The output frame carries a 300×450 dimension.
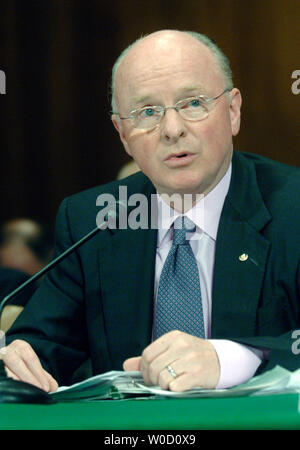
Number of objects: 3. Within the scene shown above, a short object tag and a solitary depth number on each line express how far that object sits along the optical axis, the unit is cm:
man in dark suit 389
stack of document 363
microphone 362
